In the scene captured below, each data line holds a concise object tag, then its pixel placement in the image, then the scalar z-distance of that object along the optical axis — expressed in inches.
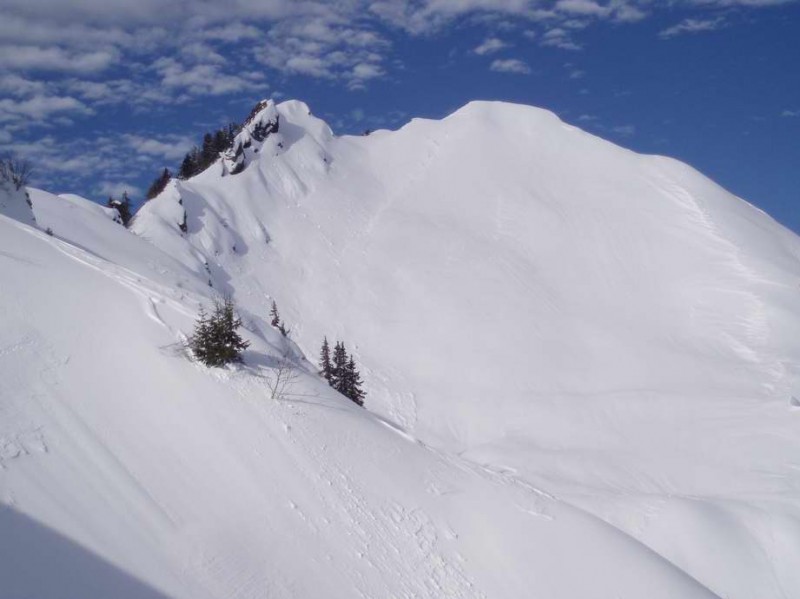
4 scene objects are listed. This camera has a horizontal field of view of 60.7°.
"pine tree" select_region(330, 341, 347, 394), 1233.9
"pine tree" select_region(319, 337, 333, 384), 1316.4
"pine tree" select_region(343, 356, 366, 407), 1286.9
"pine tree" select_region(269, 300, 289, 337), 1705.2
